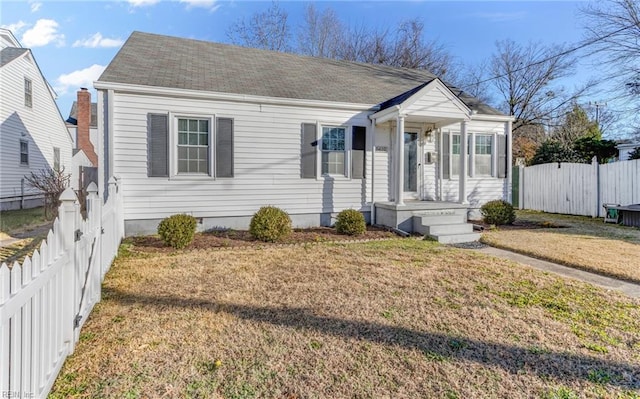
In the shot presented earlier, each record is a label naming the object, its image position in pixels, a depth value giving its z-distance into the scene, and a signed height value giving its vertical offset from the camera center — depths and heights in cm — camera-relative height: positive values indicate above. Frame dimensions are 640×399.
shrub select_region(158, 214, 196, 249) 676 -68
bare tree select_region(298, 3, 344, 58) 2236 +1080
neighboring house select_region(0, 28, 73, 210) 1365 +330
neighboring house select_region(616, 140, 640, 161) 1687 +240
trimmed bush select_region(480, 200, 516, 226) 962 -45
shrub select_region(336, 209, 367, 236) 821 -62
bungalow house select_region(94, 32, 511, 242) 771 +141
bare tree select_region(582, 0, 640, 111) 1404 +653
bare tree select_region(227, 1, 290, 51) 2089 +1021
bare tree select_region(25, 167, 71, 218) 1036 +22
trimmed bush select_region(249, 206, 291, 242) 743 -61
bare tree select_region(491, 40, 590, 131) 2166 +749
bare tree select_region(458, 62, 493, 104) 2467 +836
